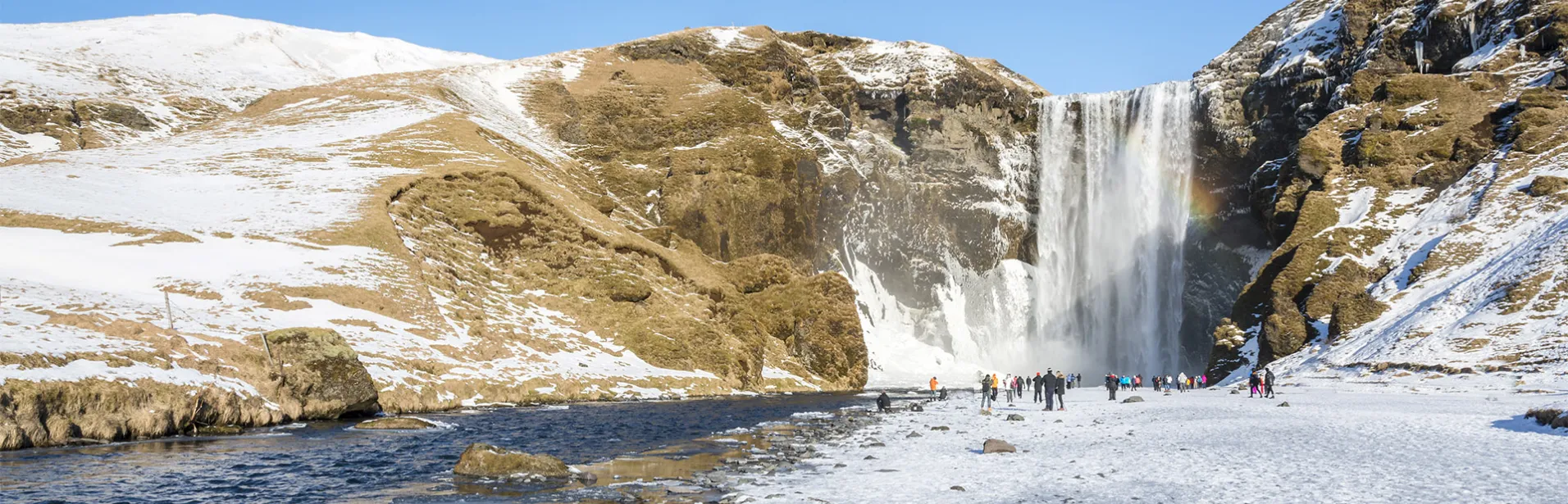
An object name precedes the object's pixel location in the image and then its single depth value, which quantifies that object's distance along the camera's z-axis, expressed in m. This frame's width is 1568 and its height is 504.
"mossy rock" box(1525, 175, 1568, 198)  60.91
